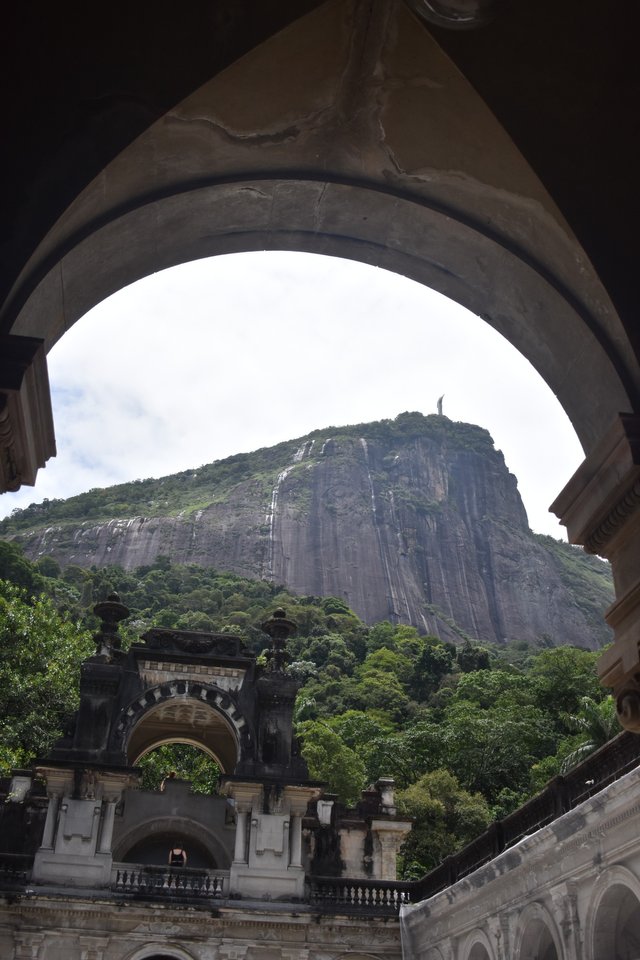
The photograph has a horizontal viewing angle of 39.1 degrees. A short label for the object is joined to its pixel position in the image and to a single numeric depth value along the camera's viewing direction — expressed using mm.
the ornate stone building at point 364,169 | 3645
